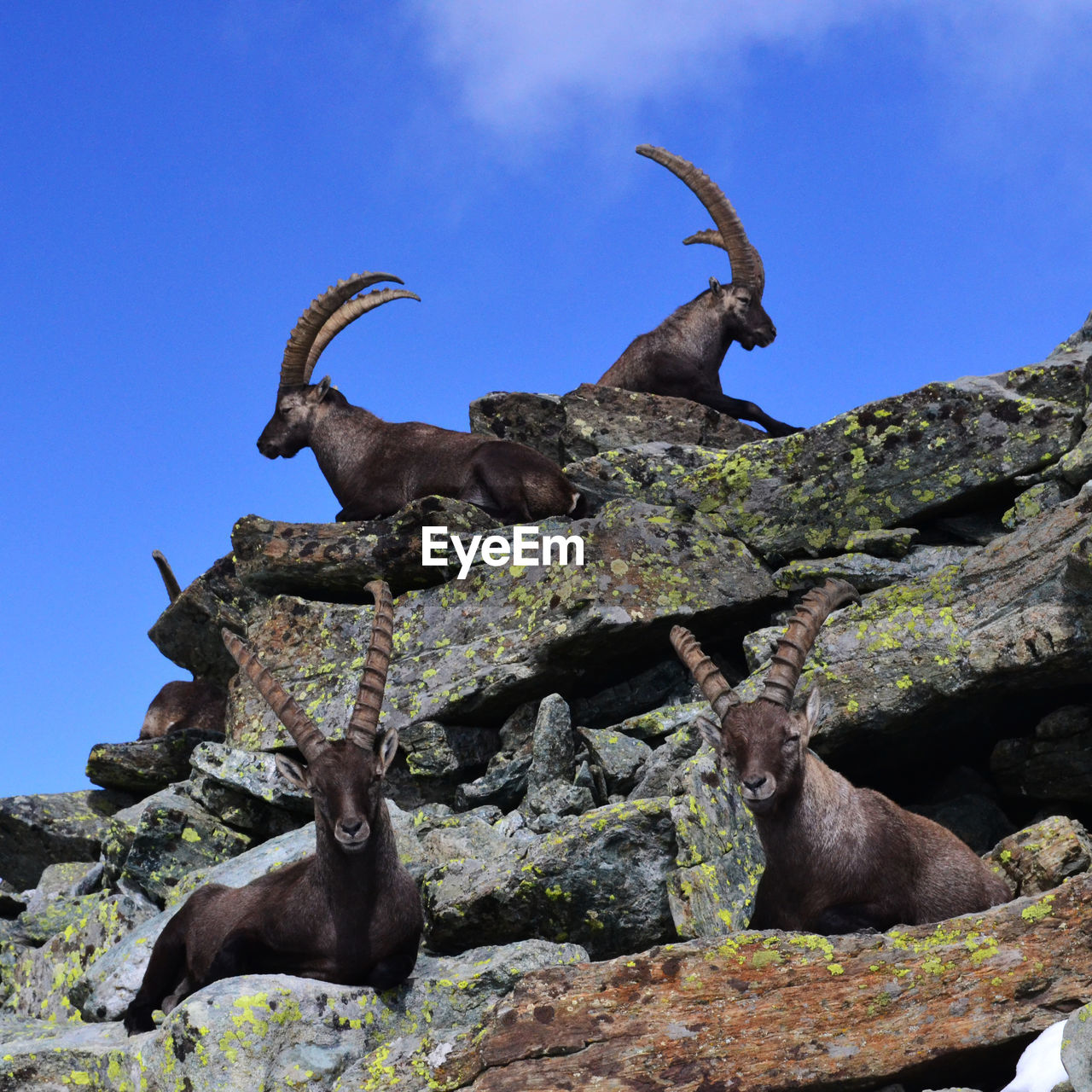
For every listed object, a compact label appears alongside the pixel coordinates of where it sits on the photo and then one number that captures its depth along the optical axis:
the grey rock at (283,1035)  7.40
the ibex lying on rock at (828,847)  8.07
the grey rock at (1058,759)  9.78
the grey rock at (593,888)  8.96
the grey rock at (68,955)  11.27
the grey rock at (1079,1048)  5.03
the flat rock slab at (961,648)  9.63
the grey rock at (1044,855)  8.42
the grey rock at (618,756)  10.91
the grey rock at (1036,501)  12.41
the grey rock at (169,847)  11.92
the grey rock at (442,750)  12.37
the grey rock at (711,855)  8.70
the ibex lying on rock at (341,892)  8.46
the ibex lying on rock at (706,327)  19.64
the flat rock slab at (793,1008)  6.25
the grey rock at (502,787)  11.61
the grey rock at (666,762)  10.34
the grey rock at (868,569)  12.72
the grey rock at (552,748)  11.35
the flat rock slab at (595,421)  17.52
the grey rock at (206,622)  16.12
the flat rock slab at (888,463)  13.46
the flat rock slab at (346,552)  14.26
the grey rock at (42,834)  15.10
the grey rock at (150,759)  15.21
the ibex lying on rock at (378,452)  15.03
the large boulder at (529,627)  12.45
